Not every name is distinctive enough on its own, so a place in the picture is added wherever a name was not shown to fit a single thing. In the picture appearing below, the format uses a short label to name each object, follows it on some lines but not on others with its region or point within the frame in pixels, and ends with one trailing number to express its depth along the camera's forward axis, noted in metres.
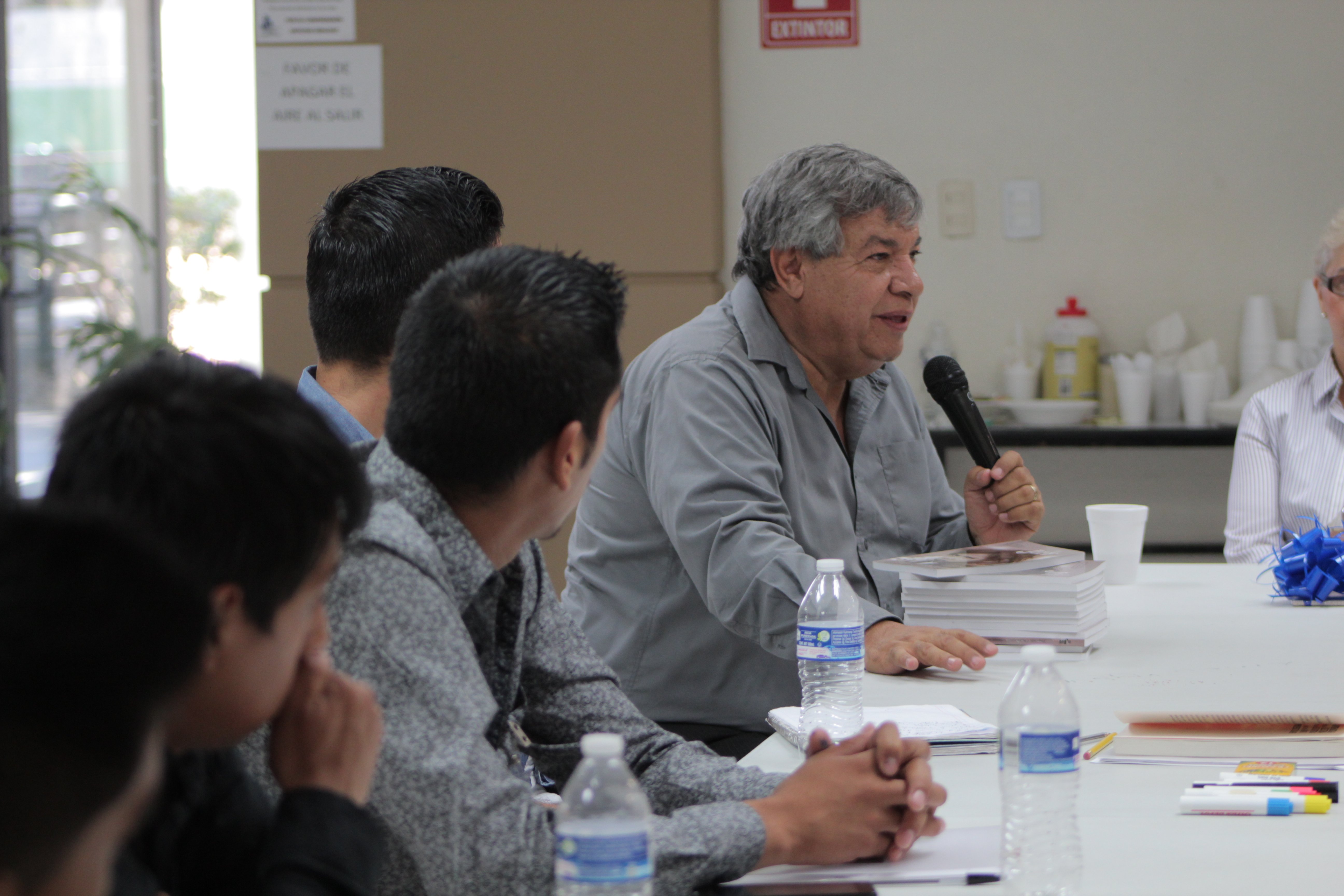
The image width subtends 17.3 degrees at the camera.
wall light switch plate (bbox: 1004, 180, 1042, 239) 9.63
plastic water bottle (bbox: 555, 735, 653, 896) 3.43
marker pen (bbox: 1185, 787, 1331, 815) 4.81
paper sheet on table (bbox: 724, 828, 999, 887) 4.32
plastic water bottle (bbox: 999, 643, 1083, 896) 4.12
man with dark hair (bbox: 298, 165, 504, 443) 7.15
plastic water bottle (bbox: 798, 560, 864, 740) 5.99
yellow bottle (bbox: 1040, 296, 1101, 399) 9.58
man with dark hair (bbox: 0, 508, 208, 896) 2.42
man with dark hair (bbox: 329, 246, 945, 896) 3.87
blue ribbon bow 8.31
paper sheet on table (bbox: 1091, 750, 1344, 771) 5.39
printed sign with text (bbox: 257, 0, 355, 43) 9.65
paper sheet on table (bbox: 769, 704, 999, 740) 5.81
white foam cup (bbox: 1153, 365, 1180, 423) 9.56
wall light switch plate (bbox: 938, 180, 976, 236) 9.64
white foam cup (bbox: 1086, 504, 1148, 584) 8.41
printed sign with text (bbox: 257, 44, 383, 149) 9.66
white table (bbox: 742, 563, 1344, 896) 4.32
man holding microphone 8.13
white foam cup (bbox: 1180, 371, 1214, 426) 9.50
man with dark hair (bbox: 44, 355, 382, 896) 3.20
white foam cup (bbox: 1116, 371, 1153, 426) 9.50
